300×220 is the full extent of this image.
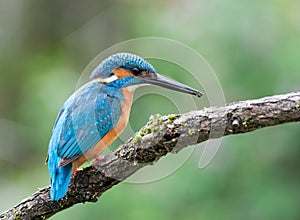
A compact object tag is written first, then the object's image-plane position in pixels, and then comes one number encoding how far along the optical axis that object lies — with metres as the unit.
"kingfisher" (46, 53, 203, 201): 5.90
